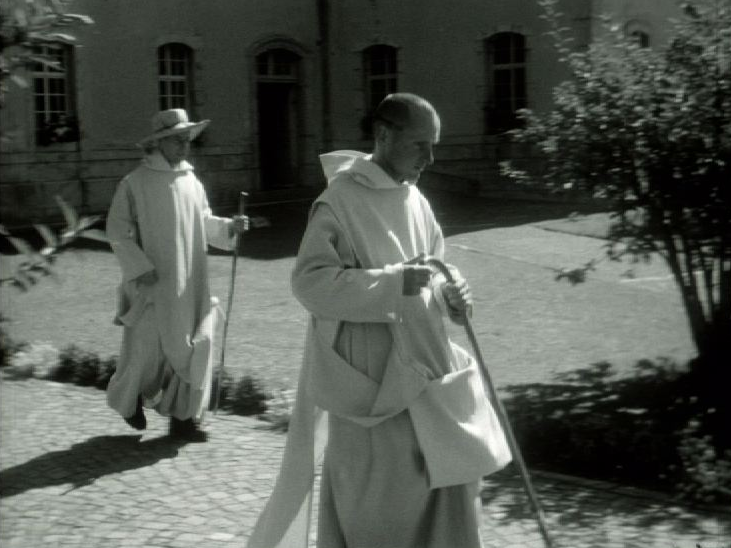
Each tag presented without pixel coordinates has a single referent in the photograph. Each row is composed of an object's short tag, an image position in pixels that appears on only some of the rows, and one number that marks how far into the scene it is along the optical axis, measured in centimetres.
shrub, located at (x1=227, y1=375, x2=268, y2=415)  816
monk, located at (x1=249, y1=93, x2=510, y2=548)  421
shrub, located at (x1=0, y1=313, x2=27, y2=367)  954
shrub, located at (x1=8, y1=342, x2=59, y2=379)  961
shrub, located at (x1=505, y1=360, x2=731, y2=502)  600
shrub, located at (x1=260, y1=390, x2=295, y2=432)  775
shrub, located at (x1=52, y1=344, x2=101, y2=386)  934
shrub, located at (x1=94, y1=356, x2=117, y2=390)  920
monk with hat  738
